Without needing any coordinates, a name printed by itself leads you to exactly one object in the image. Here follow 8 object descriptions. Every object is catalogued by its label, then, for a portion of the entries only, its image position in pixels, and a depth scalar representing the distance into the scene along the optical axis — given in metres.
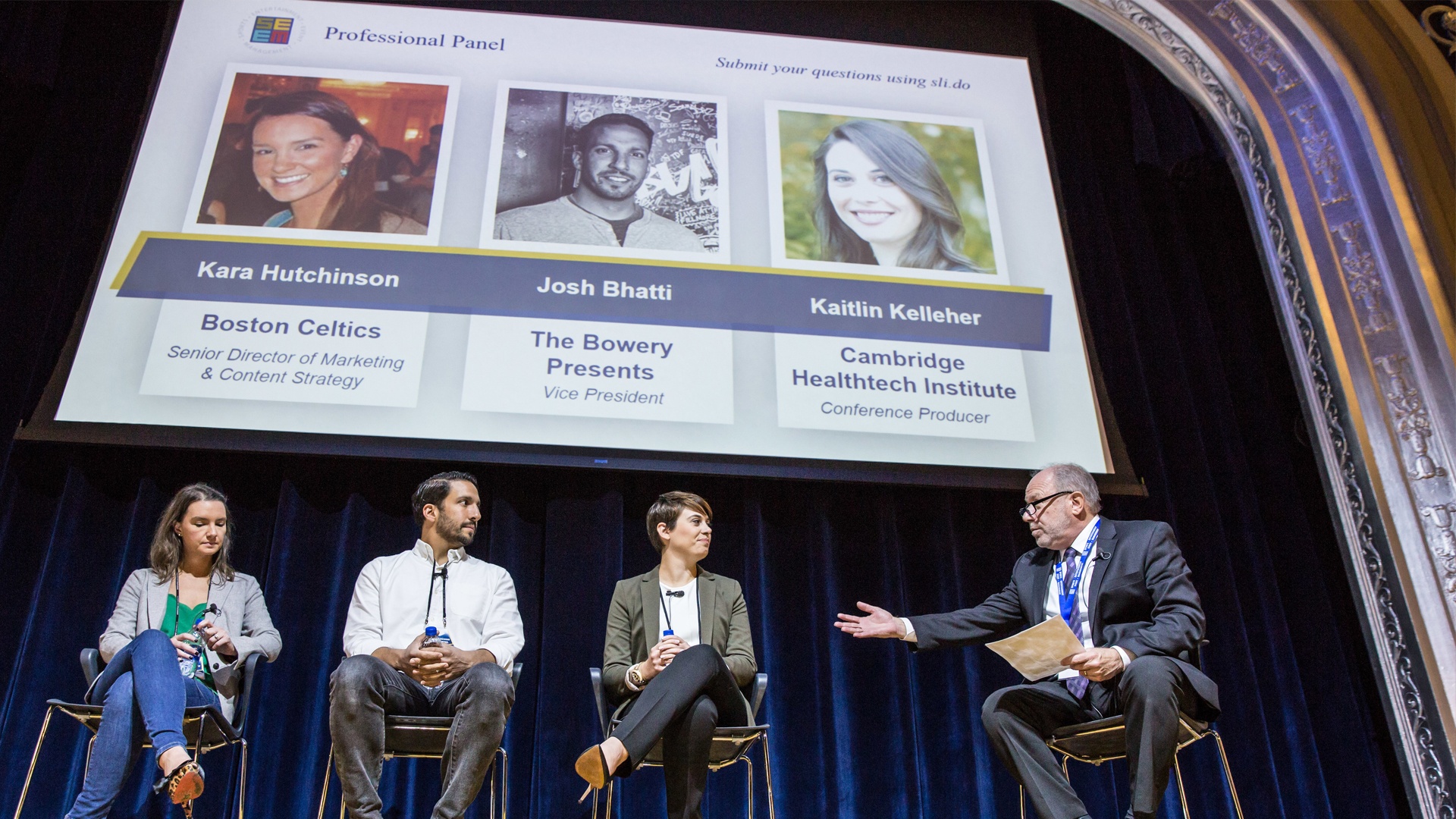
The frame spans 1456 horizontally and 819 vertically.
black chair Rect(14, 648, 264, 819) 2.60
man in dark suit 2.31
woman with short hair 2.46
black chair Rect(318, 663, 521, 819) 2.55
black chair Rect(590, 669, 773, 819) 2.64
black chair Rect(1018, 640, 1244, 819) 2.46
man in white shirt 2.44
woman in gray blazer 2.37
